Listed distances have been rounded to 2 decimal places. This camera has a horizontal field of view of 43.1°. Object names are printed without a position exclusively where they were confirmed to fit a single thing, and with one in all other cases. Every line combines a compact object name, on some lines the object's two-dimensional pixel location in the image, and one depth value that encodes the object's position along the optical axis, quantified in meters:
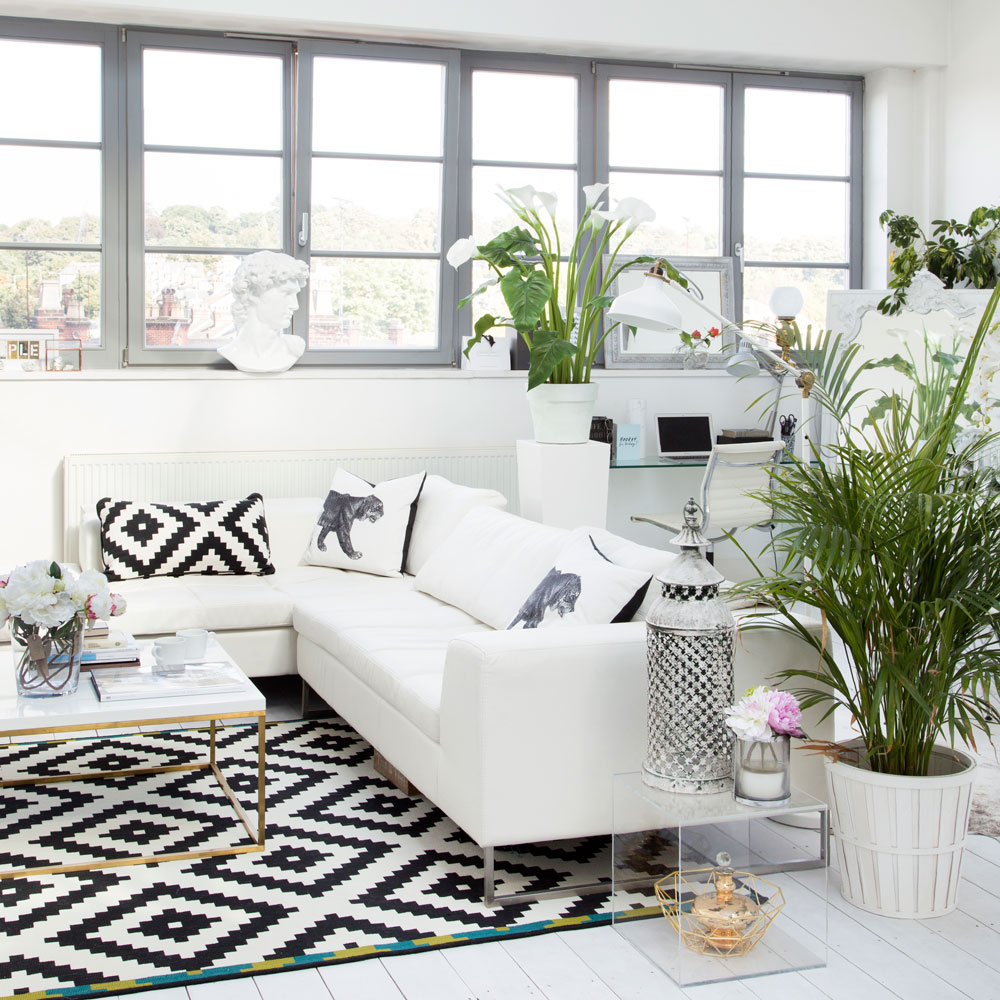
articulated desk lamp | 3.28
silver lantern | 2.79
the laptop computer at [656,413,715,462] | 6.11
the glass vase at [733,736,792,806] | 2.68
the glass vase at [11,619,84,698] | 3.29
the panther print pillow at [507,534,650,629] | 3.20
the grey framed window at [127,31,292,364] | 5.59
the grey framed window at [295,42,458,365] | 5.79
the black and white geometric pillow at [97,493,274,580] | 4.77
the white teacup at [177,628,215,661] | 3.57
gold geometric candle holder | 2.67
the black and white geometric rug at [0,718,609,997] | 2.66
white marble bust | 5.48
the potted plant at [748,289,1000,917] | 2.76
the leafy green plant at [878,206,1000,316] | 5.90
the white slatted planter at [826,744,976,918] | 2.81
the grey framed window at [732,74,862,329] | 6.47
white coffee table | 3.08
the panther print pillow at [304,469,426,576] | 4.98
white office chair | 4.91
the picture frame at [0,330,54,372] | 5.31
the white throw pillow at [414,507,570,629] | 3.92
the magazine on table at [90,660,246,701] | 3.29
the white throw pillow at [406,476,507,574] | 4.91
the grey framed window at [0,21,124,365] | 5.46
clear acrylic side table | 2.65
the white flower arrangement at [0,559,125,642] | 3.26
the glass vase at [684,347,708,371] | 6.03
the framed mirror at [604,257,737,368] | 6.21
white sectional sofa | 2.89
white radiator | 5.30
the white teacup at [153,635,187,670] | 3.52
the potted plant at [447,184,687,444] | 4.65
